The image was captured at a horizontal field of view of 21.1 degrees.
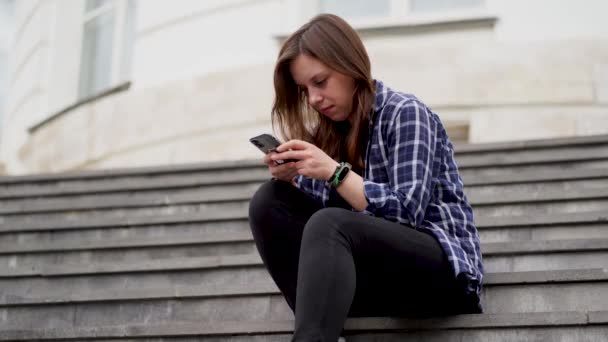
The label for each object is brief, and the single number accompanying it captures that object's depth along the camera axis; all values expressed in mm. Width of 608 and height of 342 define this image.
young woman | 3891
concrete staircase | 4413
